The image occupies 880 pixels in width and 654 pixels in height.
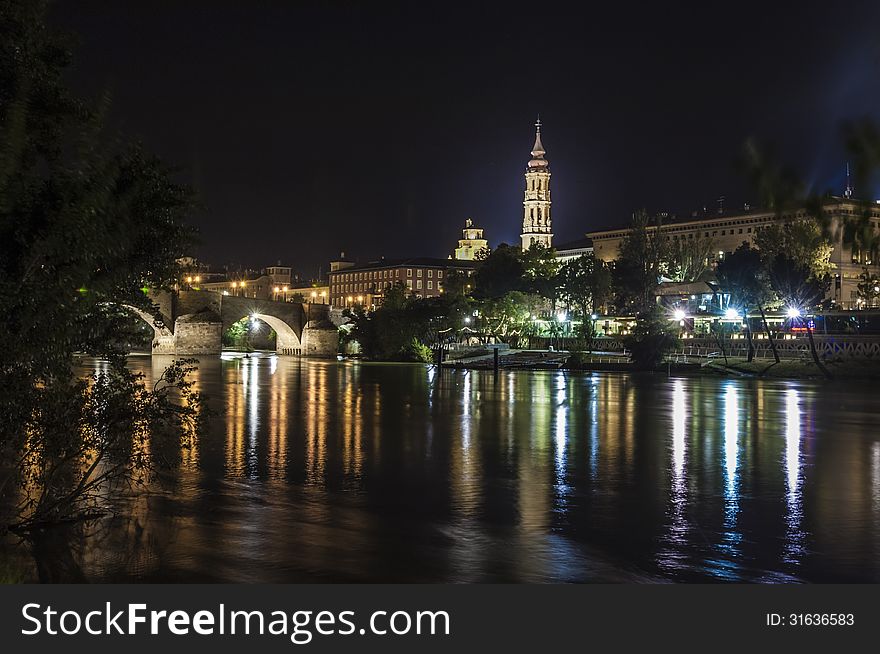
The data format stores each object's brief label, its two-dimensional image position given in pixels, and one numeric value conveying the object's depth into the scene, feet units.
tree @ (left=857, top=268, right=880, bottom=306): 298.06
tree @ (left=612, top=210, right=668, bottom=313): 303.62
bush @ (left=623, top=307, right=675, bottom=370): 205.98
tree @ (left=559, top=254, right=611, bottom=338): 313.12
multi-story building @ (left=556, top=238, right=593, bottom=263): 577.02
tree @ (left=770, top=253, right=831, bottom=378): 259.19
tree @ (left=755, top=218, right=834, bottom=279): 292.40
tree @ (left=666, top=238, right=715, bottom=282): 337.93
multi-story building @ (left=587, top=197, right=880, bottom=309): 379.35
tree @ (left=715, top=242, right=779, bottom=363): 258.98
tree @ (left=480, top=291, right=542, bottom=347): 290.56
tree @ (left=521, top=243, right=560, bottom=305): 324.19
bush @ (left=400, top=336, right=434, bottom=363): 266.16
